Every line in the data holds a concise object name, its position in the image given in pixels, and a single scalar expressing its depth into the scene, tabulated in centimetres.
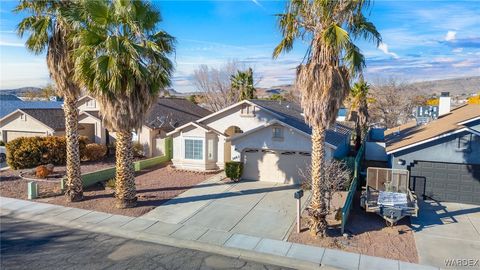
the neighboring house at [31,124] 2725
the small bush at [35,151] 2294
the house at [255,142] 2023
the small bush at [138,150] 2703
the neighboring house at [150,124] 2723
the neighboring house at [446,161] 1636
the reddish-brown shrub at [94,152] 2557
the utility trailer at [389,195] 1327
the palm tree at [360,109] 2994
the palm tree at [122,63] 1373
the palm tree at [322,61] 1160
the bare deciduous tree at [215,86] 4428
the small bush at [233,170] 2028
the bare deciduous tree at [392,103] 4878
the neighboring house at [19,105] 3802
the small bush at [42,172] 2027
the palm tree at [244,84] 3969
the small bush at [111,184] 1837
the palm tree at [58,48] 1470
